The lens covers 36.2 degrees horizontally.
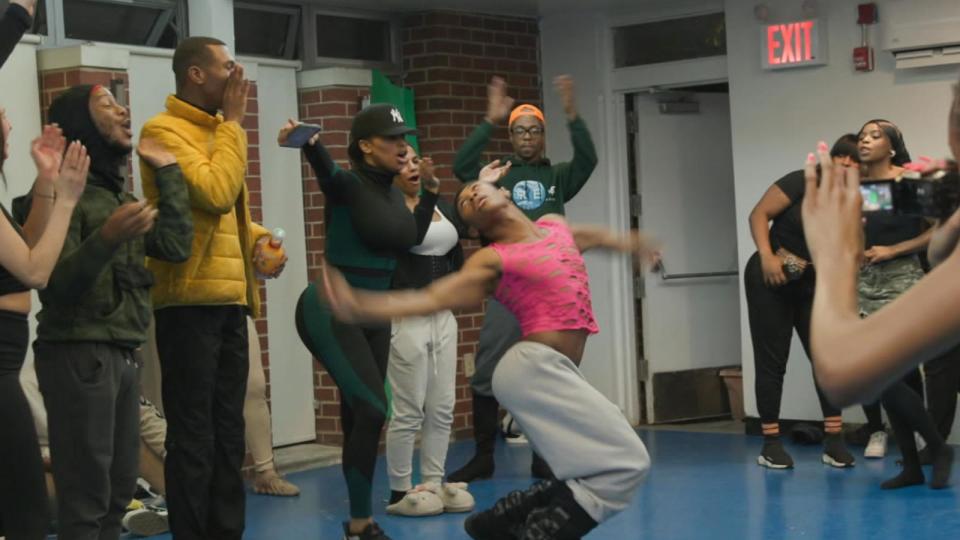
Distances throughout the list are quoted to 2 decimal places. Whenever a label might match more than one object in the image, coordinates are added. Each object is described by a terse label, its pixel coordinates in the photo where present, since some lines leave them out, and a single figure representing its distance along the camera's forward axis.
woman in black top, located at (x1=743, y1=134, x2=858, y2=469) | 7.57
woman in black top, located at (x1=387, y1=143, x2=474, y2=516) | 6.53
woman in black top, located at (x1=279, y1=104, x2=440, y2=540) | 5.62
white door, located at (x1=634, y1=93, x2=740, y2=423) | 9.61
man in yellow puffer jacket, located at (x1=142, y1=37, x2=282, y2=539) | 5.11
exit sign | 8.58
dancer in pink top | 4.89
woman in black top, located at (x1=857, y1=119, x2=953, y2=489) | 7.36
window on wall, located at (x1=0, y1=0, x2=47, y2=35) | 7.25
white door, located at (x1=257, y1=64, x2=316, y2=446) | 8.24
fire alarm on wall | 8.33
